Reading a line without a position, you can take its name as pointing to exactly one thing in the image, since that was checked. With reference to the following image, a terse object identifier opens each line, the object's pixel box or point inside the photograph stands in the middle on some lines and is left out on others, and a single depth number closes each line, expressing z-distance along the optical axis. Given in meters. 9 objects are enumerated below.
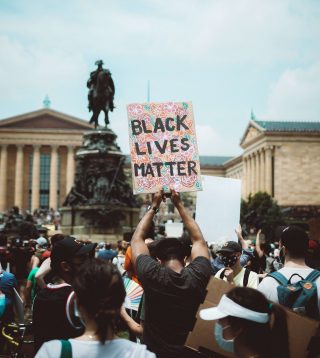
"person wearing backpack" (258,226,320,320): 4.76
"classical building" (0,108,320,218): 97.62
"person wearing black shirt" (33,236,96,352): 4.68
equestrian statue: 27.92
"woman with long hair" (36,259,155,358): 3.32
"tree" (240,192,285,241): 66.19
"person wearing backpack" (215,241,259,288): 6.76
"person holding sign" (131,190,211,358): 4.49
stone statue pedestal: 27.14
